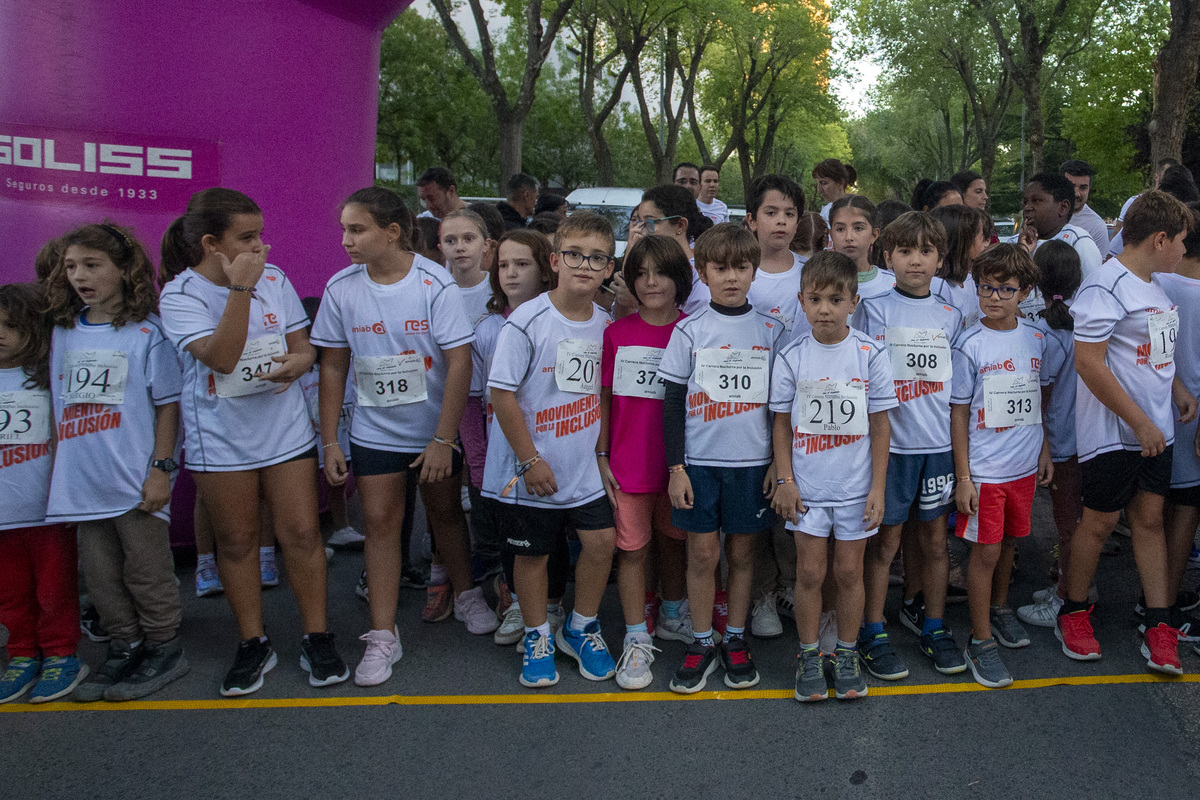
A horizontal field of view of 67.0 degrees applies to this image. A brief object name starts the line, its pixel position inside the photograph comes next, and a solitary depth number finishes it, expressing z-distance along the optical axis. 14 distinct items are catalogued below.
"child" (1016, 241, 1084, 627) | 4.05
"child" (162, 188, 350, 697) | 3.31
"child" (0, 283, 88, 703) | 3.45
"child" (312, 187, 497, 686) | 3.55
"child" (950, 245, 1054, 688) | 3.53
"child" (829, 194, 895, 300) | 4.03
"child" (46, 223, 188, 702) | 3.41
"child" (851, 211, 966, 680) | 3.52
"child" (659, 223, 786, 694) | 3.39
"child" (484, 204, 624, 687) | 3.39
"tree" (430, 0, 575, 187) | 15.09
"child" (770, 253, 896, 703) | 3.29
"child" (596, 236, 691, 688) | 3.52
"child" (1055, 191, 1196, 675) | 3.52
